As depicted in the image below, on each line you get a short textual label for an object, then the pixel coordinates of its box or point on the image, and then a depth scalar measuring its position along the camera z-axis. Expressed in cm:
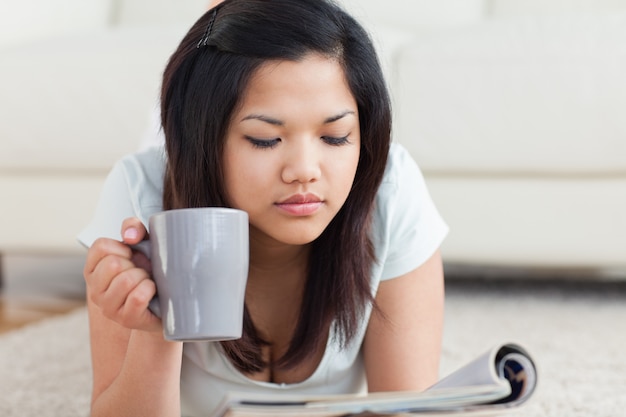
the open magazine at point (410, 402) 126
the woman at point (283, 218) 151
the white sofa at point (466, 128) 255
